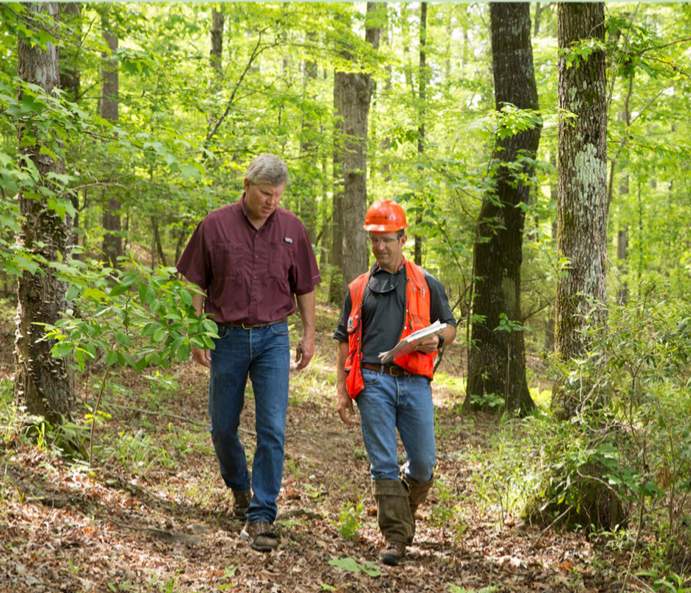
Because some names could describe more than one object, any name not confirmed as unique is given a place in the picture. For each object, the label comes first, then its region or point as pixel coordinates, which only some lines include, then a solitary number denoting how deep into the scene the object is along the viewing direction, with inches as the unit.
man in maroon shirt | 160.1
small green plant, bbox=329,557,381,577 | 144.9
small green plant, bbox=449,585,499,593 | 135.1
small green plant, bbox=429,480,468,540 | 180.9
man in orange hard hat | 158.7
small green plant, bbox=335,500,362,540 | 173.5
